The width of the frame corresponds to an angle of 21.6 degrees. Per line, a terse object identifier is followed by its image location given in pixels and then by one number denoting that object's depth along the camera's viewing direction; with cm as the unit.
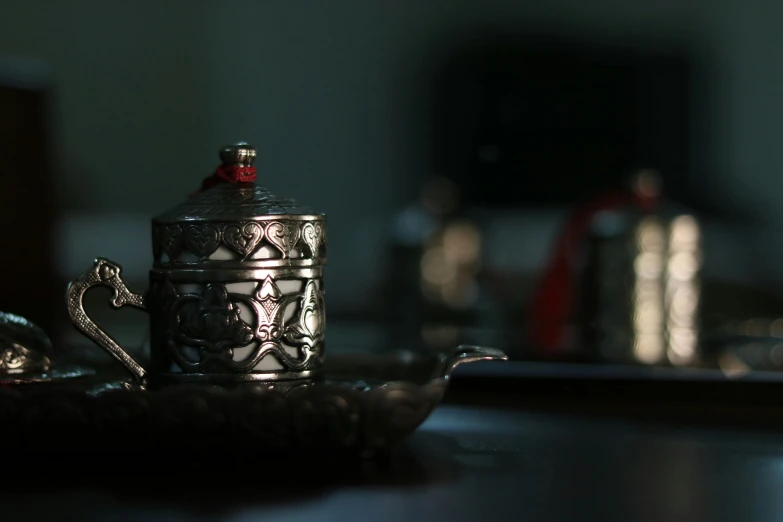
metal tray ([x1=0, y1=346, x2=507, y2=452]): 62
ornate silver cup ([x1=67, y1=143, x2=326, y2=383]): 66
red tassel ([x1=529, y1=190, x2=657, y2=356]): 137
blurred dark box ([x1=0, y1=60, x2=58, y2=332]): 145
